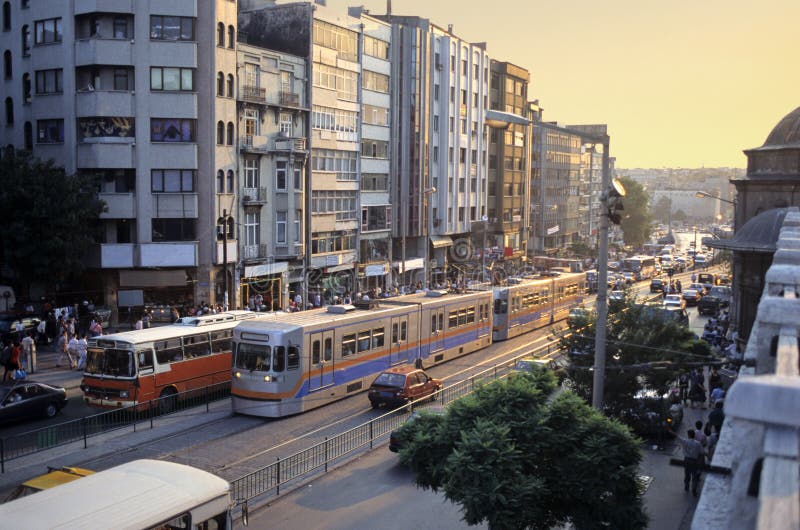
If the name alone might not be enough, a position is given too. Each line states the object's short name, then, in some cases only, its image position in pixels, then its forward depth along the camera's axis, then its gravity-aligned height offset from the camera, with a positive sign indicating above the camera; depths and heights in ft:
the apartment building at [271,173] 157.17 +4.13
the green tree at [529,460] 42.93 -13.89
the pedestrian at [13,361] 97.14 -19.22
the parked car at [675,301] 184.55 -22.42
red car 88.33 -19.90
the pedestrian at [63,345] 108.58 -19.39
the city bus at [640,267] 288.90 -23.18
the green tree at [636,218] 470.80 -10.28
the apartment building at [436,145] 214.48 +14.09
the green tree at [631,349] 72.90 -13.17
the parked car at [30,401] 79.66 -19.94
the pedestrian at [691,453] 62.28 -18.39
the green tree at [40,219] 124.98 -4.08
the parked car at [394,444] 71.36 -20.89
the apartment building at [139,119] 142.00 +12.23
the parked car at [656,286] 232.12 -23.36
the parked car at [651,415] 75.20 -19.20
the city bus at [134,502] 38.40 -14.63
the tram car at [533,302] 143.43 -19.30
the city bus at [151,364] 83.35 -17.23
